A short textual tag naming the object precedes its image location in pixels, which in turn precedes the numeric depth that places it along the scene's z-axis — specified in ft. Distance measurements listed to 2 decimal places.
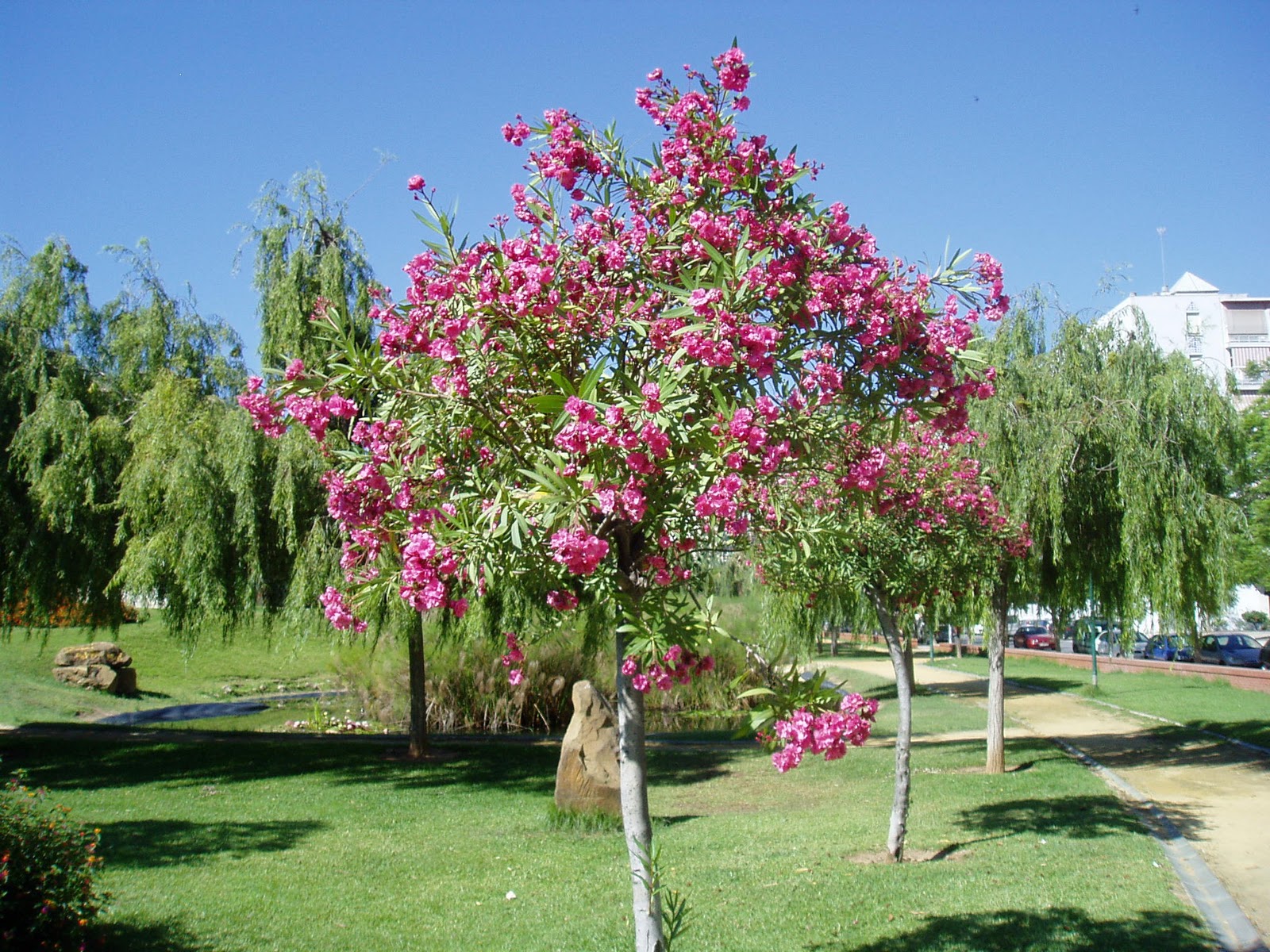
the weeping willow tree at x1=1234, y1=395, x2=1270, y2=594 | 101.86
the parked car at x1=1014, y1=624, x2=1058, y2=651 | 140.56
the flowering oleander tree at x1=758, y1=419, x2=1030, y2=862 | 27.55
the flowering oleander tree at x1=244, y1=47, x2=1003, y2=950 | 10.71
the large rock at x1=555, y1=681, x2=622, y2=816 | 31.91
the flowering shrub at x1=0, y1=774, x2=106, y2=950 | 14.96
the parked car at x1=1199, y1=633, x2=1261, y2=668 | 98.99
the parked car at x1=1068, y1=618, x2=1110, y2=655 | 85.92
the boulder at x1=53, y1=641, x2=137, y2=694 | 75.10
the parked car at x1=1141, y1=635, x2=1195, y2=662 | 101.70
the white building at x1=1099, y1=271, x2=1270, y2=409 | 139.13
